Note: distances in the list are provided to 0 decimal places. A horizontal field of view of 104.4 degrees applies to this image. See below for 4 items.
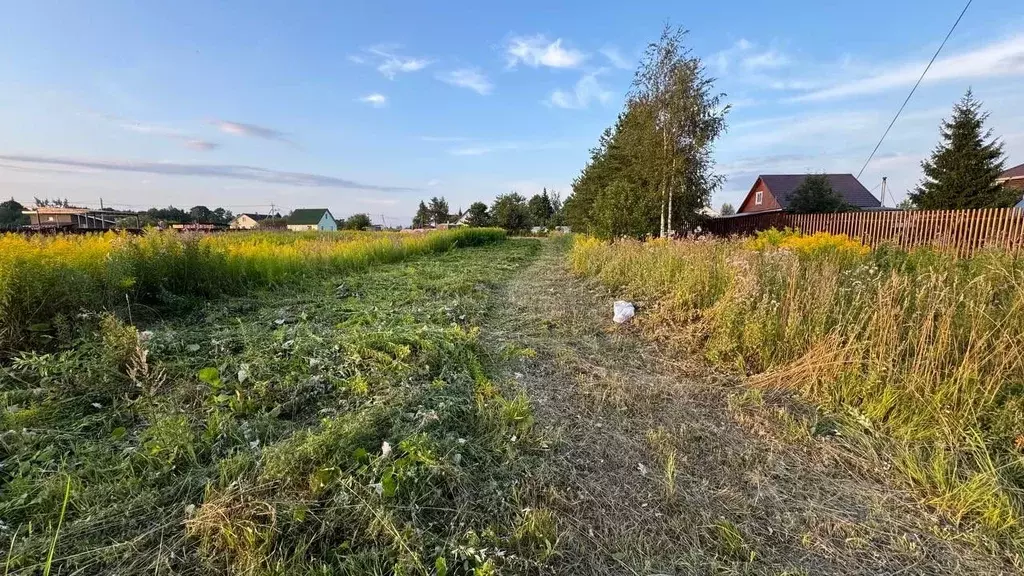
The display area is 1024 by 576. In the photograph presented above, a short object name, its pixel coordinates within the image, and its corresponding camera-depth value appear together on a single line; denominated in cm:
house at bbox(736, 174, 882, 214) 2977
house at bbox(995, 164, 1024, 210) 2439
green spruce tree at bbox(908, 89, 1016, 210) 1667
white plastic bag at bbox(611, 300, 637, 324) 491
